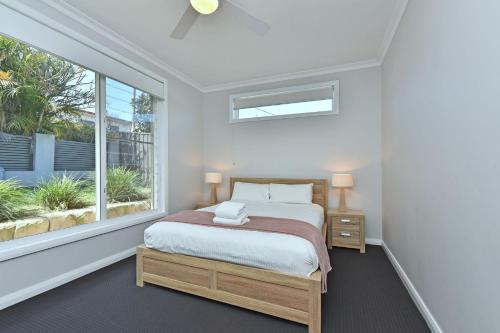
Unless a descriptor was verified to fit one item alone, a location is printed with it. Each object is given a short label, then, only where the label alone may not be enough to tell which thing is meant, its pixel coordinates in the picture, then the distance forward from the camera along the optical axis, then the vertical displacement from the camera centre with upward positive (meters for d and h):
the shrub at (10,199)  2.05 -0.29
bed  1.71 -0.88
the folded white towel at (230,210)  2.26 -0.43
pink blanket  1.90 -0.55
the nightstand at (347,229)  3.19 -0.88
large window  2.10 +0.25
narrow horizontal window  3.77 +1.12
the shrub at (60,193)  2.32 -0.28
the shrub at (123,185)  2.97 -0.25
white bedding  1.76 -0.67
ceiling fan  1.97 +1.37
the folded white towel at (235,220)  2.25 -0.53
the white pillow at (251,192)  3.73 -0.42
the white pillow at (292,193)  3.50 -0.41
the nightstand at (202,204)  4.16 -0.69
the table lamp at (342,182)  3.31 -0.22
